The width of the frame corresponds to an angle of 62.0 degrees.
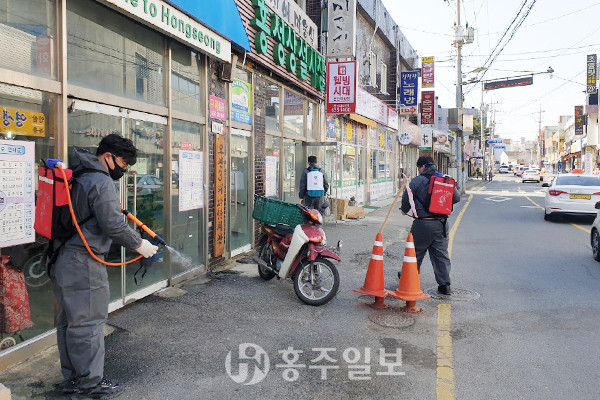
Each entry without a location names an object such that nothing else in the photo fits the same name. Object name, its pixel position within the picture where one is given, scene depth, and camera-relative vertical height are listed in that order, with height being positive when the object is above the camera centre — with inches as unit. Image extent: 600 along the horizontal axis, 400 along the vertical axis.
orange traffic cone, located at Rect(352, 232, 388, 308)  232.5 -46.9
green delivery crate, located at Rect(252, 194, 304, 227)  250.7 -16.1
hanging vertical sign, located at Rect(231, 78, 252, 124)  335.3 +55.6
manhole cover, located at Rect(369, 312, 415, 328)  208.5 -59.8
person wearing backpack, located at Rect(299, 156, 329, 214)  447.2 -1.0
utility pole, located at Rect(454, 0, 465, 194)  1210.6 +263.1
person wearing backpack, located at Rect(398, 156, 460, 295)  254.5 -24.3
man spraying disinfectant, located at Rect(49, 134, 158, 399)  136.8 -26.9
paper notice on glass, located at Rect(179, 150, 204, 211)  269.1 +0.9
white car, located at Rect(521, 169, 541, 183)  1957.4 +15.4
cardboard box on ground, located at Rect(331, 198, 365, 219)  577.3 -35.5
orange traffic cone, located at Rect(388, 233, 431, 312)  228.7 -48.1
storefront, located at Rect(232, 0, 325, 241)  362.0 +78.5
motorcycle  231.9 -39.2
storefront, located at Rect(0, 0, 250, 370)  170.1 +32.1
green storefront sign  356.8 +114.0
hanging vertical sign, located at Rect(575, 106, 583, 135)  2060.8 +247.2
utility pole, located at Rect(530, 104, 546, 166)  4261.1 +348.0
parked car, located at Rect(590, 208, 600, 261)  344.0 -41.8
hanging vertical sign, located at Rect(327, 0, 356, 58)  542.0 +167.5
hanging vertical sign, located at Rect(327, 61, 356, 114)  546.6 +103.5
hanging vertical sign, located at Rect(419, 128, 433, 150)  1309.1 +109.3
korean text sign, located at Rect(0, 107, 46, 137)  161.8 +20.3
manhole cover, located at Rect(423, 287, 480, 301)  250.8 -58.9
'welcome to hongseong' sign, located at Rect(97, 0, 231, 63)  211.2 +75.7
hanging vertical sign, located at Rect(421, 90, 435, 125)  1152.8 +171.5
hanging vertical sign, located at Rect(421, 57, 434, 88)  1080.8 +236.2
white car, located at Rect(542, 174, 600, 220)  558.9 -18.8
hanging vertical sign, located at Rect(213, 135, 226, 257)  306.3 -11.1
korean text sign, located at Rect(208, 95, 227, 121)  300.8 +45.3
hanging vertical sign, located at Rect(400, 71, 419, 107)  967.6 +182.5
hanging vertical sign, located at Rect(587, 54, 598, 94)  1648.6 +361.4
